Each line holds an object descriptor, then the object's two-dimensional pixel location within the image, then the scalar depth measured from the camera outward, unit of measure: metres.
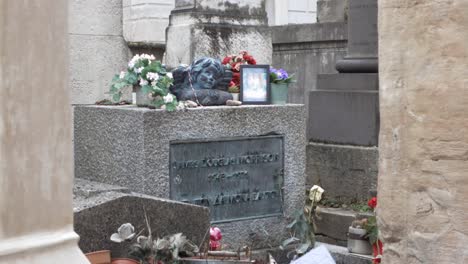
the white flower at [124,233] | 4.51
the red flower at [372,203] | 5.74
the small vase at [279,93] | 6.70
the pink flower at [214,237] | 5.20
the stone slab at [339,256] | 5.82
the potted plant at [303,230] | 5.95
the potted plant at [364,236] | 5.70
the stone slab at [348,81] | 8.27
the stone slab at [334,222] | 6.89
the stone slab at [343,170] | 7.59
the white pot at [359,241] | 5.80
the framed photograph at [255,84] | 6.54
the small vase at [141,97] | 6.09
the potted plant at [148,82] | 5.96
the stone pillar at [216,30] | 7.42
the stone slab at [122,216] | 4.60
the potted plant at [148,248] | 4.52
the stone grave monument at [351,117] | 7.72
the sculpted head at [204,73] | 6.39
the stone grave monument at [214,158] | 5.91
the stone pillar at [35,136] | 2.75
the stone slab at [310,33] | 12.73
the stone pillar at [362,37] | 8.52
